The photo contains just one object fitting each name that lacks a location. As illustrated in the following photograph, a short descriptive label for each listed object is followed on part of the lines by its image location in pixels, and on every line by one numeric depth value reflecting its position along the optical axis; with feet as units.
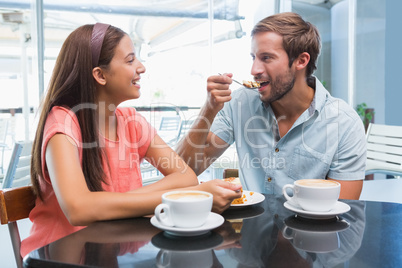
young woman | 2.63
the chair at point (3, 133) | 9.42
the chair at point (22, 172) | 7.28
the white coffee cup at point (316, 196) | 2.48
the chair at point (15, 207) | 2.86
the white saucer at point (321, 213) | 2.48
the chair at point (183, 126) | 12.51
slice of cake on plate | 2.86
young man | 4.22
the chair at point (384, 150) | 8.46
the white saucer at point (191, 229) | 2.13
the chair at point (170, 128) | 12.23
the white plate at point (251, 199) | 2.81
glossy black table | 1.87
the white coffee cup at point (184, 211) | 2.14
